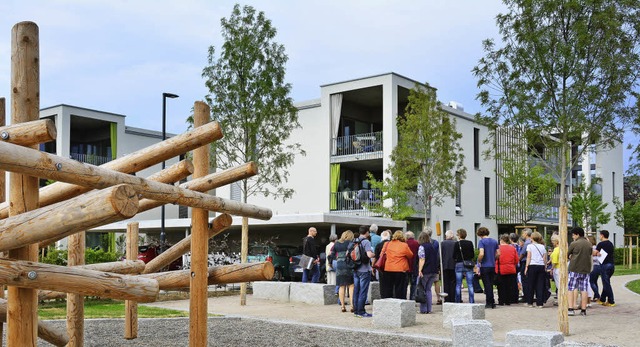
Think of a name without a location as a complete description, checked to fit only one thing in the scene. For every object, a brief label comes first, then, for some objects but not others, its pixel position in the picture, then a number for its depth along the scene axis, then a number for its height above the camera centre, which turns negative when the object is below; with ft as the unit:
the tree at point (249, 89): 61.46 +11.35
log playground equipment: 13.61 +0.32
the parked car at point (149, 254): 85.27 -4.14
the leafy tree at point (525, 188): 129.29 +5.80
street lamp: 85.01 +13.85
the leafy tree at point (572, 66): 43.29 +9.45
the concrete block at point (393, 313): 42.45 -5.63
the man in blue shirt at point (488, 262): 53.57 -3.20
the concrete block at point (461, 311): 41.55 -5.40
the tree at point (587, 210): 151.12 +1.95
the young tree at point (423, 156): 91.45 +8.20
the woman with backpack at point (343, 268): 48.60 -3.37
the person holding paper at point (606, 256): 53.21 -2.77
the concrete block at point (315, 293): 57.98 -6.10
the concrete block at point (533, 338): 29.55 -5.00
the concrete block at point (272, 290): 61.87 -6.27
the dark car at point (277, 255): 83.35 -4.19
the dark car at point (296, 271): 79.25 -5.76
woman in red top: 54.65 -4.05
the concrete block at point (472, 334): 32.55 -5.26
